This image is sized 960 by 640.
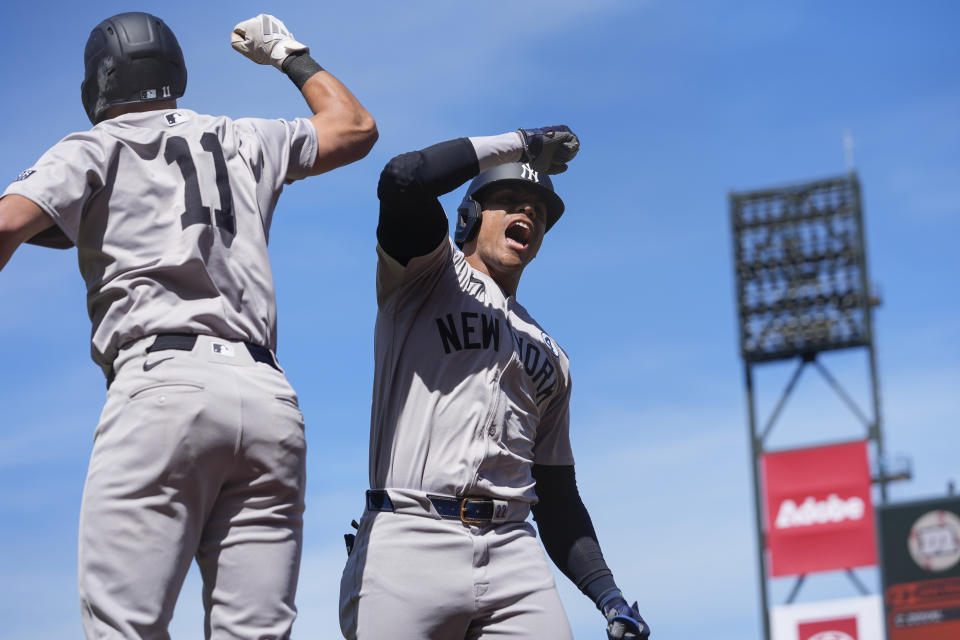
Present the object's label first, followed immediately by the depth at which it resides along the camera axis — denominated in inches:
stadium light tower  1581.0
